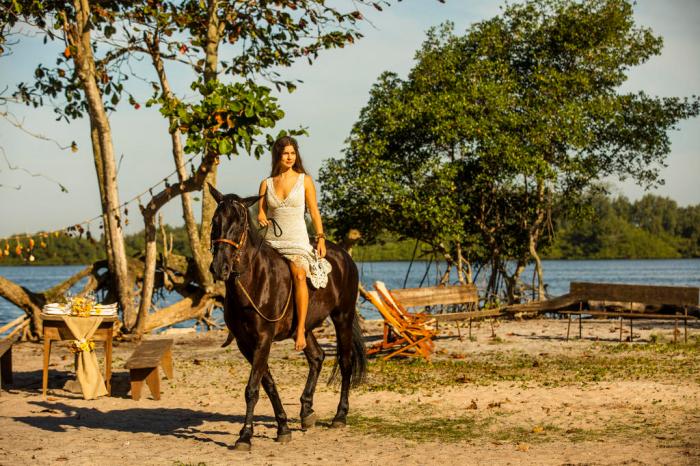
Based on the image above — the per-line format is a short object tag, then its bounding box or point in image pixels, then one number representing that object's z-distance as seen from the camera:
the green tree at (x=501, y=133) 23.25
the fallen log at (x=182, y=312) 19.42
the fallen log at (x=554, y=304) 18.83
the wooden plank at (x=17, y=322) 18.22
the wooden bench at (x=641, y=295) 15.93
